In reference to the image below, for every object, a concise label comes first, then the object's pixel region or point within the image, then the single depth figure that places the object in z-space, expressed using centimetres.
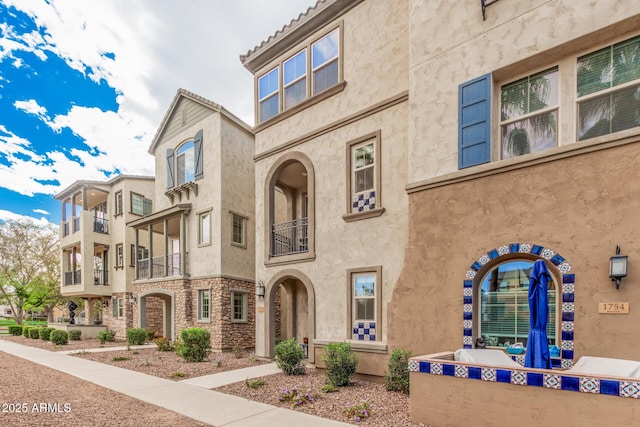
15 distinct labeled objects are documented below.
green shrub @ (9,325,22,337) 2511
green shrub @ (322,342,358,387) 837
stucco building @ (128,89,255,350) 1545
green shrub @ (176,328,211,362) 1213
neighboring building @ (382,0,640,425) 548
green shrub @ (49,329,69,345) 1744
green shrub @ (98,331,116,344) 1859
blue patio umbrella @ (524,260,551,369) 532
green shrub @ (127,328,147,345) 1689
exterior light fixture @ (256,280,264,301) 1241
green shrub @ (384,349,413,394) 762
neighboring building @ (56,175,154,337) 2203
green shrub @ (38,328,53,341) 2047
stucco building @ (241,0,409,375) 935
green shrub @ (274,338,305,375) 966
